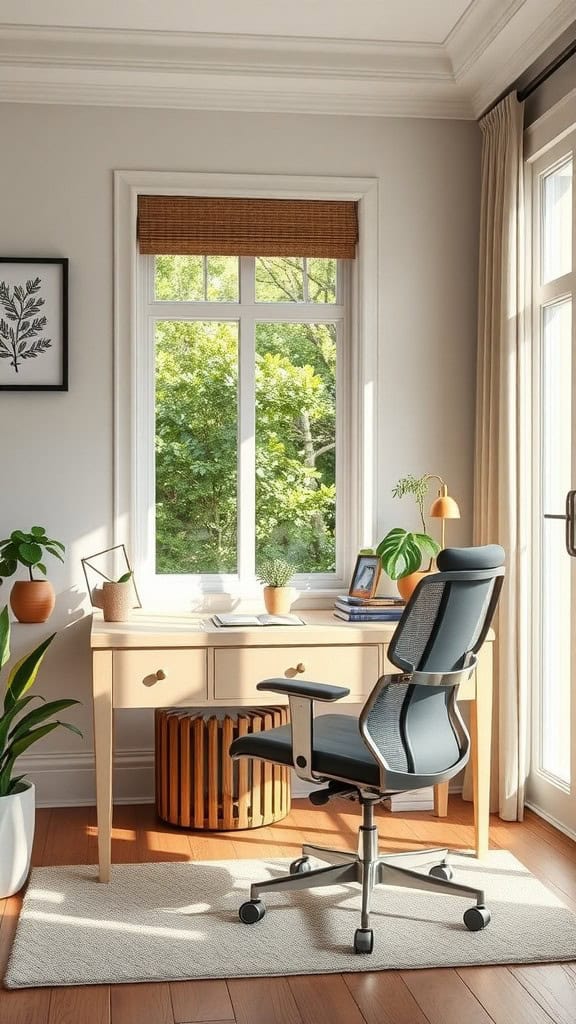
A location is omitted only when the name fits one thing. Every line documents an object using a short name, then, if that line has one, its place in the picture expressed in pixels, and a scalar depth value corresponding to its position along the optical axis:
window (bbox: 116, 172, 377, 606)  4.21
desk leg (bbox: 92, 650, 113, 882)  3.24
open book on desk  3.58
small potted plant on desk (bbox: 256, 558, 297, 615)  3.86
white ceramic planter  3.13
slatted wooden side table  3.77
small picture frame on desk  3.90
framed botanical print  4.01
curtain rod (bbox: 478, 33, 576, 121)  3.57
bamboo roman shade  4.12
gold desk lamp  3.87
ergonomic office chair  2.74
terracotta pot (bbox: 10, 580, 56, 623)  3.90
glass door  3.72
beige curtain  3.89
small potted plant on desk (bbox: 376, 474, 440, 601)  3.79
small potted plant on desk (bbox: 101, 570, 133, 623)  3.64
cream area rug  2.69
